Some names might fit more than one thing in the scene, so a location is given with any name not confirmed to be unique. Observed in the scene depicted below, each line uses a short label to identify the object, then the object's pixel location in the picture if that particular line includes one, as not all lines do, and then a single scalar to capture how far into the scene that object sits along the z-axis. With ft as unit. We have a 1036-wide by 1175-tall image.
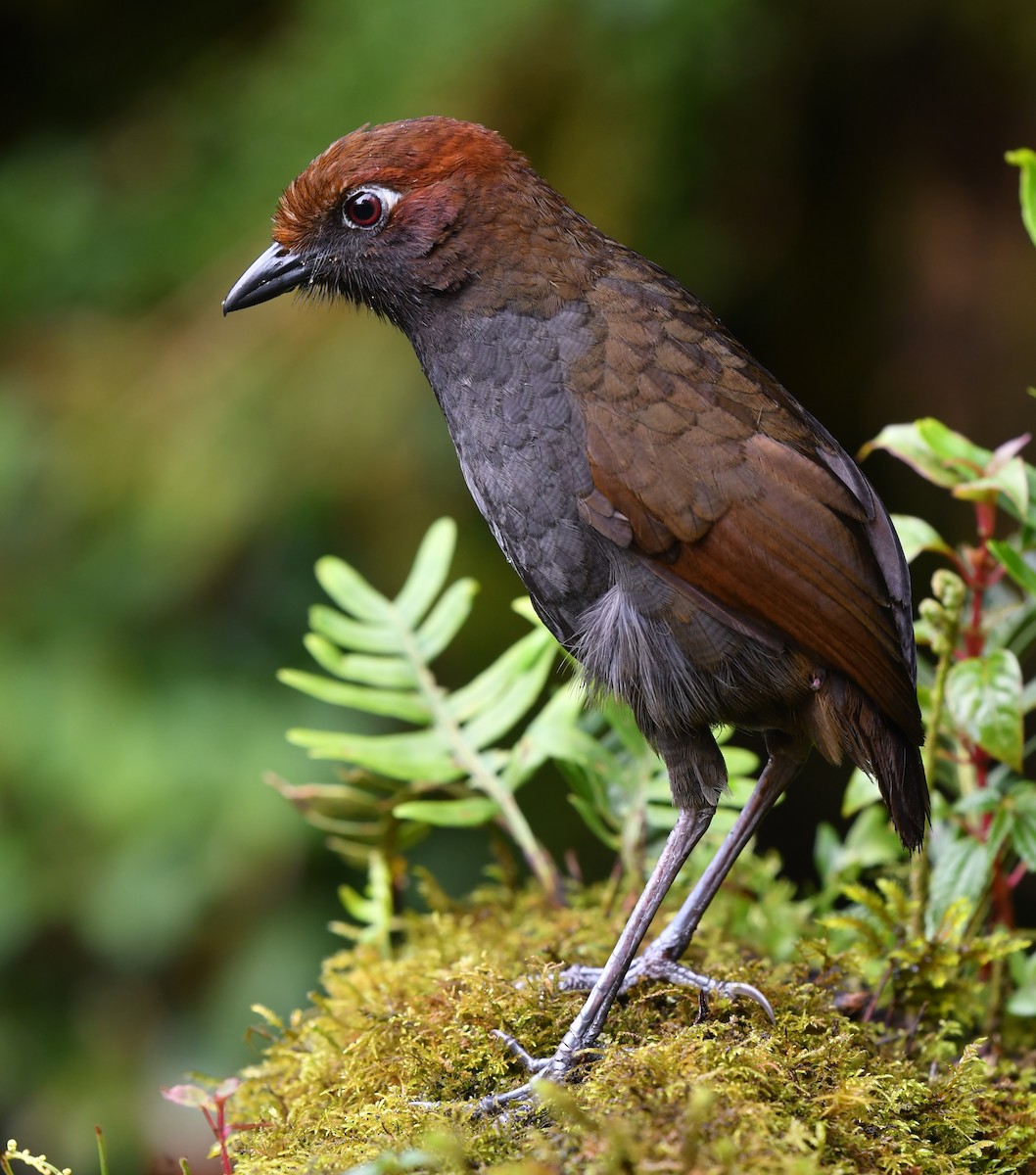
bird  14.85
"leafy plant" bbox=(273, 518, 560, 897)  18.63
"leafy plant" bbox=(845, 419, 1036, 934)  15.75
